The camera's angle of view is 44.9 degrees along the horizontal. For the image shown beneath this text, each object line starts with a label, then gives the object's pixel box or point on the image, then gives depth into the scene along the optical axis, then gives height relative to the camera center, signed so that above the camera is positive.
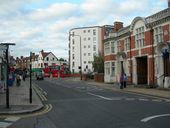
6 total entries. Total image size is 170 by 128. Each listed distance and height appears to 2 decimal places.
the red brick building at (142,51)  20.98 +2.05
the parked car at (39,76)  46.27 -1.55
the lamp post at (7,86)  10.22 -0.83
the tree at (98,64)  45.00 +0.99
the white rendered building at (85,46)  77.54 +8.71
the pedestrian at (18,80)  25.94 -1.40
